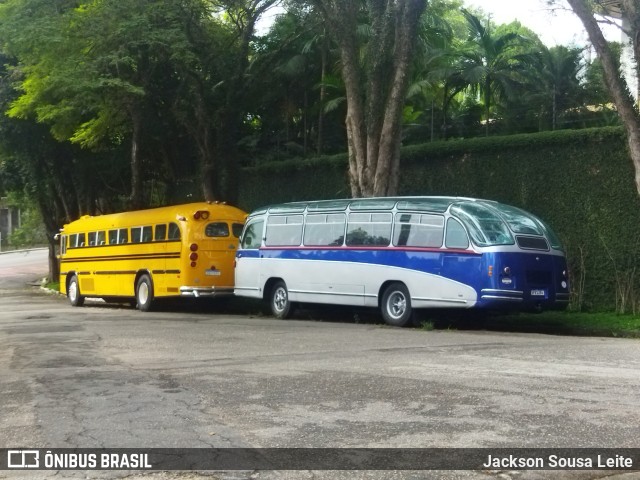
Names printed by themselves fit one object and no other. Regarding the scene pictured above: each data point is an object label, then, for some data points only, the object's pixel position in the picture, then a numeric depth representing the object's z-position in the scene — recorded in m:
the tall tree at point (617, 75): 16.64
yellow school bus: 23.16
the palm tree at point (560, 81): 26.25
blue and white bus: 16.48
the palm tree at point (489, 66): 29.69
